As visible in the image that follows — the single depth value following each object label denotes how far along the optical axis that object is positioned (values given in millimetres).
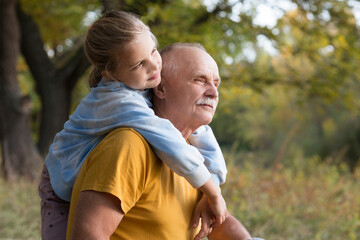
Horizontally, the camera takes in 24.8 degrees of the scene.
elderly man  1947
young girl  2021
